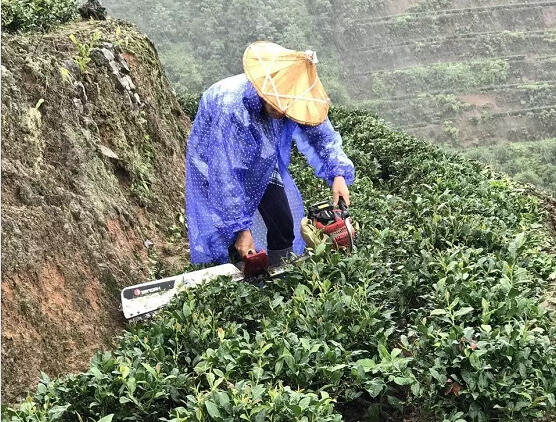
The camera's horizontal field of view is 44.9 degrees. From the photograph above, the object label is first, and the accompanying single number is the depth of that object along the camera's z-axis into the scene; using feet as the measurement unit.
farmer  10.71
